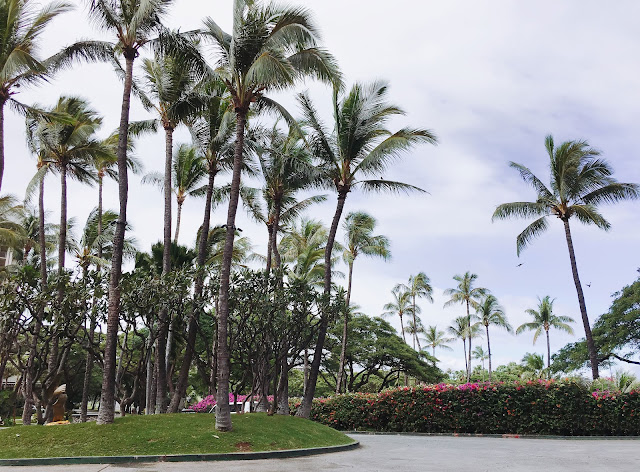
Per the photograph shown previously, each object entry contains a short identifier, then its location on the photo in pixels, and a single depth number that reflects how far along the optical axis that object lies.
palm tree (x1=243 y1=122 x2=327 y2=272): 21.48
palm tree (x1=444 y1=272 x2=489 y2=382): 61.55
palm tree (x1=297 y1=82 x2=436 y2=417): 19.92
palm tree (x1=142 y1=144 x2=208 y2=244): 23.78
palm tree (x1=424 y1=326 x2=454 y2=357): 67.94
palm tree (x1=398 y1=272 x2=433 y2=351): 55.22
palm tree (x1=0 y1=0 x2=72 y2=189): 15.52
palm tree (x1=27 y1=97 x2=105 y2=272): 20.78
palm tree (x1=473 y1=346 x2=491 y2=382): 97.27
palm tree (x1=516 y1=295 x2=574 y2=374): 64.25
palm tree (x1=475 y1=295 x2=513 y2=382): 63.00
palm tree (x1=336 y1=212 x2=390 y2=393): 38.31
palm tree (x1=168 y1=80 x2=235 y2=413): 18.26
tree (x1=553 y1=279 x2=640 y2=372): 31.25
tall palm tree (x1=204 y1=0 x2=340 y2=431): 13.95
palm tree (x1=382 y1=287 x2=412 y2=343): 55.72
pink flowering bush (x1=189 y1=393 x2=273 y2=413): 31.06
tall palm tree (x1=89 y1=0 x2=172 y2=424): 13.68
